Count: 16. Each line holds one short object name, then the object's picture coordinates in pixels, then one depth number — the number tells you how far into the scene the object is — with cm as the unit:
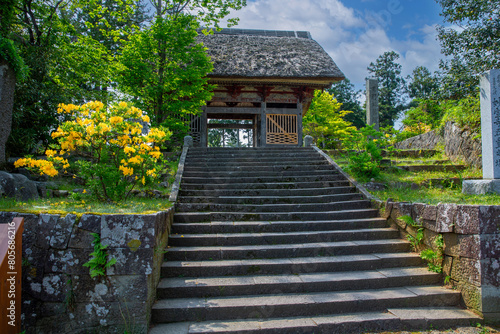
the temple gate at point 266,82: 1228
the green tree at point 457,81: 830
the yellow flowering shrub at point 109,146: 400
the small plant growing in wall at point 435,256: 391
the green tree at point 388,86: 3288
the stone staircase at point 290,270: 325
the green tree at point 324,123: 1844
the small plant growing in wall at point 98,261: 280
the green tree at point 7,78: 585
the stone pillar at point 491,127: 566
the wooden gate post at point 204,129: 1293
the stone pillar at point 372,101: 1385
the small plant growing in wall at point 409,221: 443
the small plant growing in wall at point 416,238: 432
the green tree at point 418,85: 3228
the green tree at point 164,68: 888
